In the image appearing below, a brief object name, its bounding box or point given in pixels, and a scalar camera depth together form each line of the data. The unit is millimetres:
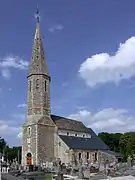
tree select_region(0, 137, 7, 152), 56882
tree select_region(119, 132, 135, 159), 37557
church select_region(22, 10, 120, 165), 31241
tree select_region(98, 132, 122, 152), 61384
